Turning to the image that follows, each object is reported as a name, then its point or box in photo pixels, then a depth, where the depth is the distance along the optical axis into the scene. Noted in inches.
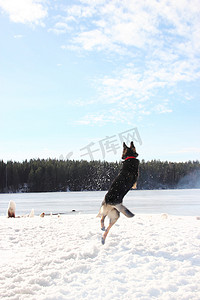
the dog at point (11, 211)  588.4
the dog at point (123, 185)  274.7
